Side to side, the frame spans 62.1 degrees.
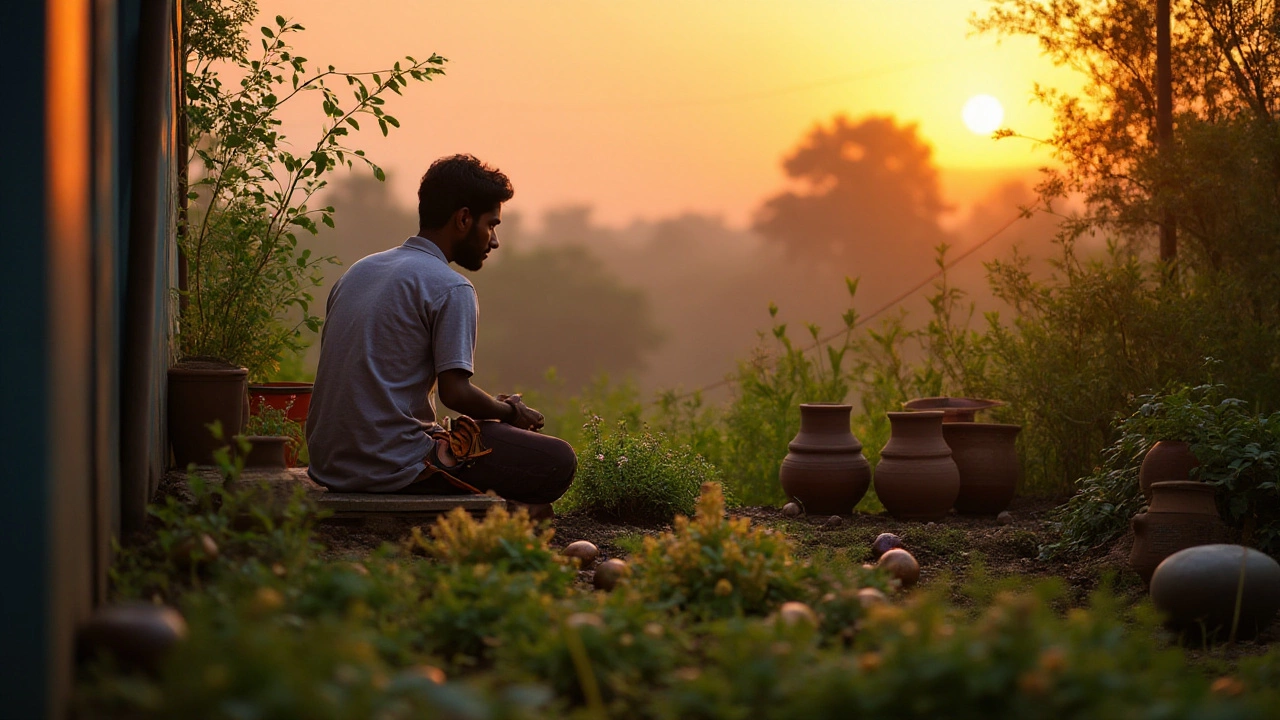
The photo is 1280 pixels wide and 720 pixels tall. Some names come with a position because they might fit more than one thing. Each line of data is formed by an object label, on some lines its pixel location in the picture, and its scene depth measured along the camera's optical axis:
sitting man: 4.46
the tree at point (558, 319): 33.50
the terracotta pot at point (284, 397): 6.30
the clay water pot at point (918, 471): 6.40
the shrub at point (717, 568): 2.96
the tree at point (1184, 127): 6.81
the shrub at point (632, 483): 6.05
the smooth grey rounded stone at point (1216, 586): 3.79
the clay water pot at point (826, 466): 6.51
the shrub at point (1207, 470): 4.75
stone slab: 4.36
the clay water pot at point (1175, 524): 4.54
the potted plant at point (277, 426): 5.83
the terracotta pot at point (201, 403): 5.27
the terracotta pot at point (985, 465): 6.64
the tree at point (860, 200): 28.42
